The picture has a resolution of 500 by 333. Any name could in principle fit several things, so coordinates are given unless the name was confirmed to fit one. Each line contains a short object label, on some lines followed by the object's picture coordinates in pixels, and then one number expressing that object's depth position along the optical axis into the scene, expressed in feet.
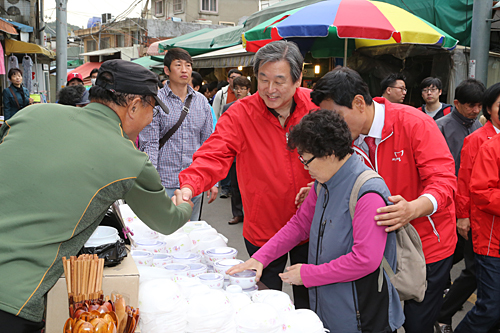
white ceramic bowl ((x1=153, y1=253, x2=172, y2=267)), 7.65
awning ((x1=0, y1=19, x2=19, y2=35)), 36.84
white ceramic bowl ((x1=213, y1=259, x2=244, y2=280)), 7.27
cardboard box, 5.15
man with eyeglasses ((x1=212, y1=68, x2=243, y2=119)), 26.91
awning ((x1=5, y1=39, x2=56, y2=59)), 44.01
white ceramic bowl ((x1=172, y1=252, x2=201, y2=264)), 7.86
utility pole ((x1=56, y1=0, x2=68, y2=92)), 40.65
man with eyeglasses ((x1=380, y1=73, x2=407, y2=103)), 20.16
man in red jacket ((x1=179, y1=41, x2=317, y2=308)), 8.33
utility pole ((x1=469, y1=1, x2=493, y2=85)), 19.76
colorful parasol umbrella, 17.19
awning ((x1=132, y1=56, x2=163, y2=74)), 60.75
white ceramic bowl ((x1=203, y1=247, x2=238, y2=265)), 7.74
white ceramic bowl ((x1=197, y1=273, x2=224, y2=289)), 6.69
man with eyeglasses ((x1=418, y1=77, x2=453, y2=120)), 20.47
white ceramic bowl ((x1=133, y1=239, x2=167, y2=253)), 8.22
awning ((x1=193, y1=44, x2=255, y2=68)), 36.11
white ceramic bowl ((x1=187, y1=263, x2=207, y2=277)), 7.26
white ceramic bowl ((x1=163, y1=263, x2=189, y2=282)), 6.66
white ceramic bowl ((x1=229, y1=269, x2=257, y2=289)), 6.91
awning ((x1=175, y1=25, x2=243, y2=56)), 46.80
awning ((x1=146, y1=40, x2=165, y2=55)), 75.35
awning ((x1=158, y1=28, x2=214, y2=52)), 53.43
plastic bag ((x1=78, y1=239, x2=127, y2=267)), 5.54
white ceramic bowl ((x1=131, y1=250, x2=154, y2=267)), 7.24
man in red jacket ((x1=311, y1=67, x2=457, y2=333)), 7.33
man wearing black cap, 4.67
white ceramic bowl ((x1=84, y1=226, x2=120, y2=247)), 5.63
